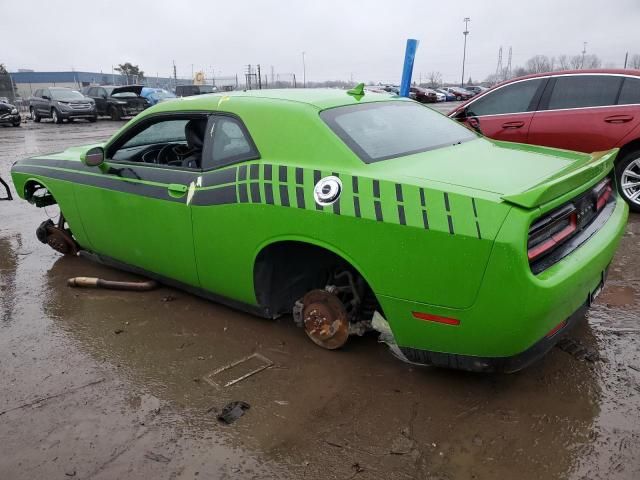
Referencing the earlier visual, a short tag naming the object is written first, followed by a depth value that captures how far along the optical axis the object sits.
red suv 5.86
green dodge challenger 2.29
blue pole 8.30
